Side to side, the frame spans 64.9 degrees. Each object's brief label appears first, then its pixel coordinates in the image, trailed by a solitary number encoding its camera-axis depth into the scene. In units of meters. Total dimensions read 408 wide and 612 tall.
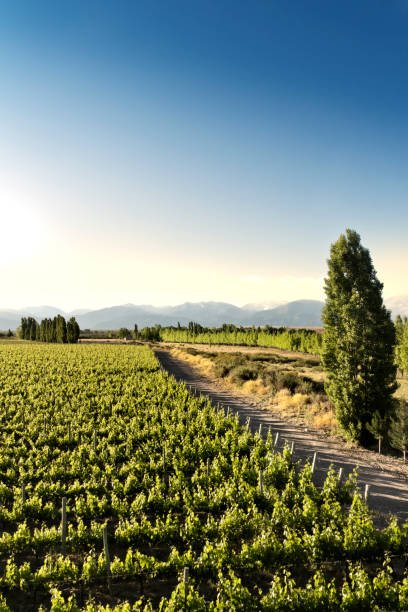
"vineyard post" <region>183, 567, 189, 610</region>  6.71
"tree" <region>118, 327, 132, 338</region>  146.89
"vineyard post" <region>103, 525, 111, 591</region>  7.98
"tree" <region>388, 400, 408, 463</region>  16.59
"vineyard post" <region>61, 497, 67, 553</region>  9.16
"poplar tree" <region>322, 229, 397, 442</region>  18.44
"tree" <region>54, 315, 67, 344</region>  105.69
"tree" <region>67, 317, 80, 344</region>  106.00
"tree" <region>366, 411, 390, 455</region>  17.59
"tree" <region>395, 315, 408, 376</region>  53.00
